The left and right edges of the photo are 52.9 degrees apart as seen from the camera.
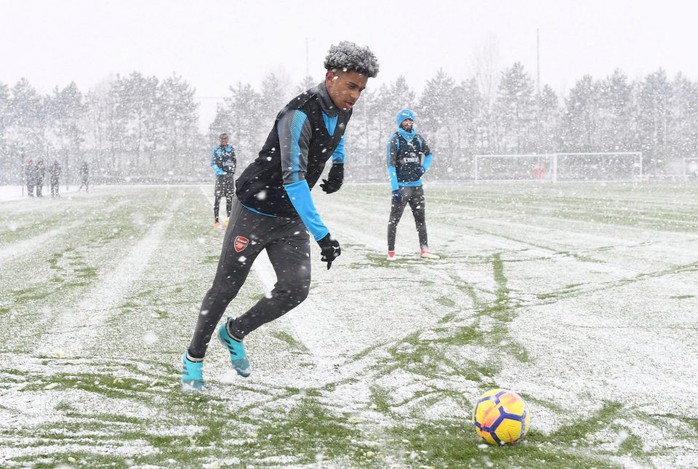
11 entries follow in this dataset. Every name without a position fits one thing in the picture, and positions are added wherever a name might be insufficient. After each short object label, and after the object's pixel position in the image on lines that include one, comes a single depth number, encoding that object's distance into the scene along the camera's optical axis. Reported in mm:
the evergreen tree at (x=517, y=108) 74812
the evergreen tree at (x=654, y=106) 74931
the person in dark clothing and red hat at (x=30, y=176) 32469
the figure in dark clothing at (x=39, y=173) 31567
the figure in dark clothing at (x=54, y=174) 32419
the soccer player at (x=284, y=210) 3482
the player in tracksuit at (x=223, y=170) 14383
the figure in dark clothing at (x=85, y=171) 40875
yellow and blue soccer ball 3078
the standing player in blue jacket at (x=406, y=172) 9180
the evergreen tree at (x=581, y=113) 74562
